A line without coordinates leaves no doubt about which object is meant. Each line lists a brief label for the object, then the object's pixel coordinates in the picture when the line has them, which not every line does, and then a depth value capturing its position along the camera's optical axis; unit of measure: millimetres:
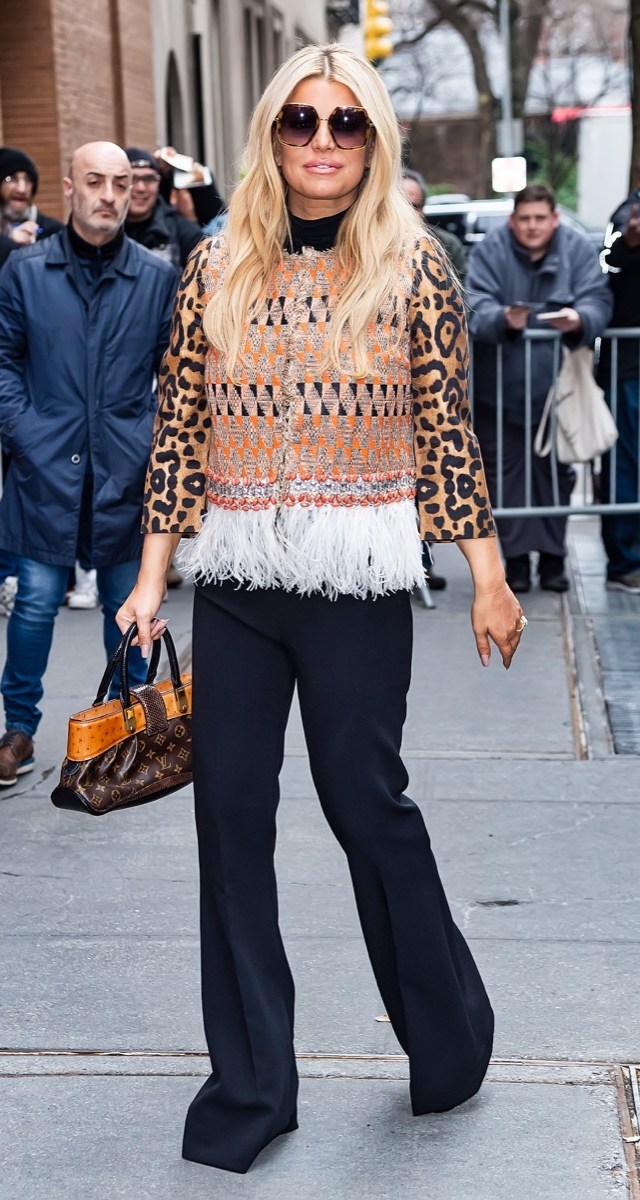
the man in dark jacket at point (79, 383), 5492
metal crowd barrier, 8312
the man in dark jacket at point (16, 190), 8266
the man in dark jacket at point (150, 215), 8383
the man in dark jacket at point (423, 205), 8522
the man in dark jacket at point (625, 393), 8383
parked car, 25281
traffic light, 24350
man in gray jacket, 8125
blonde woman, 2988
